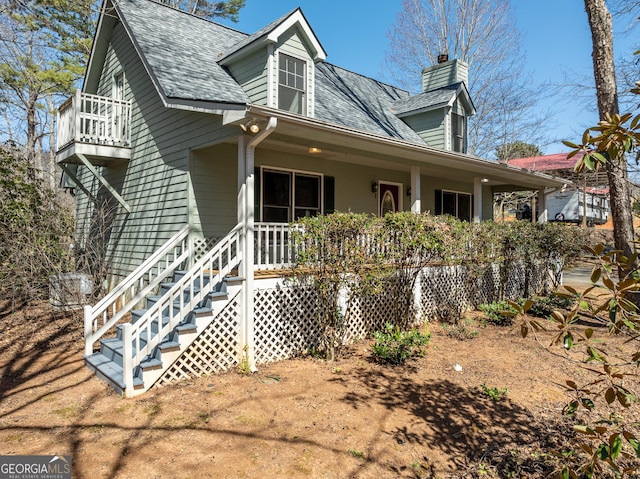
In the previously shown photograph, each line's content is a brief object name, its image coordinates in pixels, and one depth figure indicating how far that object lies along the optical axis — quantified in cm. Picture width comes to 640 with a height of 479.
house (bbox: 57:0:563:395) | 565
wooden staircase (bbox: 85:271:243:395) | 494
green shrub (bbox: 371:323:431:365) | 599
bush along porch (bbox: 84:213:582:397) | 530
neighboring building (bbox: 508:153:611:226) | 2264
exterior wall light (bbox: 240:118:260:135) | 543
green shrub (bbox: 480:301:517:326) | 832
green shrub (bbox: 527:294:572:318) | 881
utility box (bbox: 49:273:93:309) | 771
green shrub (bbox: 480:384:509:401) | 488
